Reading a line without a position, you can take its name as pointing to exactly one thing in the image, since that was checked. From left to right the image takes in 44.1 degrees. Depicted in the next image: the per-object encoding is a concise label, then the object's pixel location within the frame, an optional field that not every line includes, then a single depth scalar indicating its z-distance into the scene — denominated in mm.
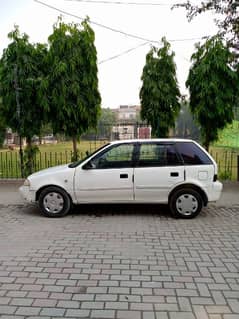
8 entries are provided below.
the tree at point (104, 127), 10360
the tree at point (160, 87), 9289
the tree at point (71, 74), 8797
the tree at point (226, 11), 7410
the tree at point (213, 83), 8734
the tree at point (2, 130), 9573
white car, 5973
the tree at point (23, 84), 8828
